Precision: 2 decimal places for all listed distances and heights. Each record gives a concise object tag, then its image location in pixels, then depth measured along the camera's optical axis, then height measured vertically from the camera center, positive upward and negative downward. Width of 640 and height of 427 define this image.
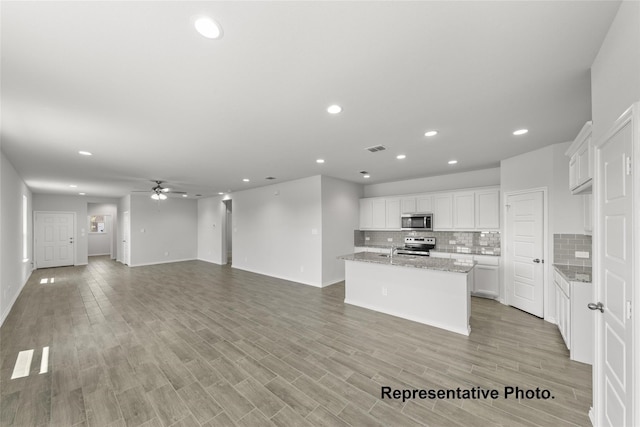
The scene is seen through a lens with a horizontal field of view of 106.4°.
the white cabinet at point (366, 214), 6.70 +0.00
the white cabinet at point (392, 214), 6.23 +0.00
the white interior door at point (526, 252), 3.83 -0.64
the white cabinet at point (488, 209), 4.83 +0.10
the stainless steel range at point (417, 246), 5.66 -0.79
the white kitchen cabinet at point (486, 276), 4.62 -1.24
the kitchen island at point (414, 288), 3.35 -1.18
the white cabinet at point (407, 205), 5.99 +0.23
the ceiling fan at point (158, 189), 6.38 +0.71
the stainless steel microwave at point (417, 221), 5.65 -0.17
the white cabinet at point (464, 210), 5.12 +0.08
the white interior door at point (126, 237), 8.70 -0.87
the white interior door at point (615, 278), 1.27 -0.39
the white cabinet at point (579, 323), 2.57 -1.19
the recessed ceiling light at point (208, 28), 1.35 +1.09
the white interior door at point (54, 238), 8.45 -0.87
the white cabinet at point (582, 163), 2.09 +0.51
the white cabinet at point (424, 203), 5.74 +0.26
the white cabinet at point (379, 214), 6.44 +0.00
